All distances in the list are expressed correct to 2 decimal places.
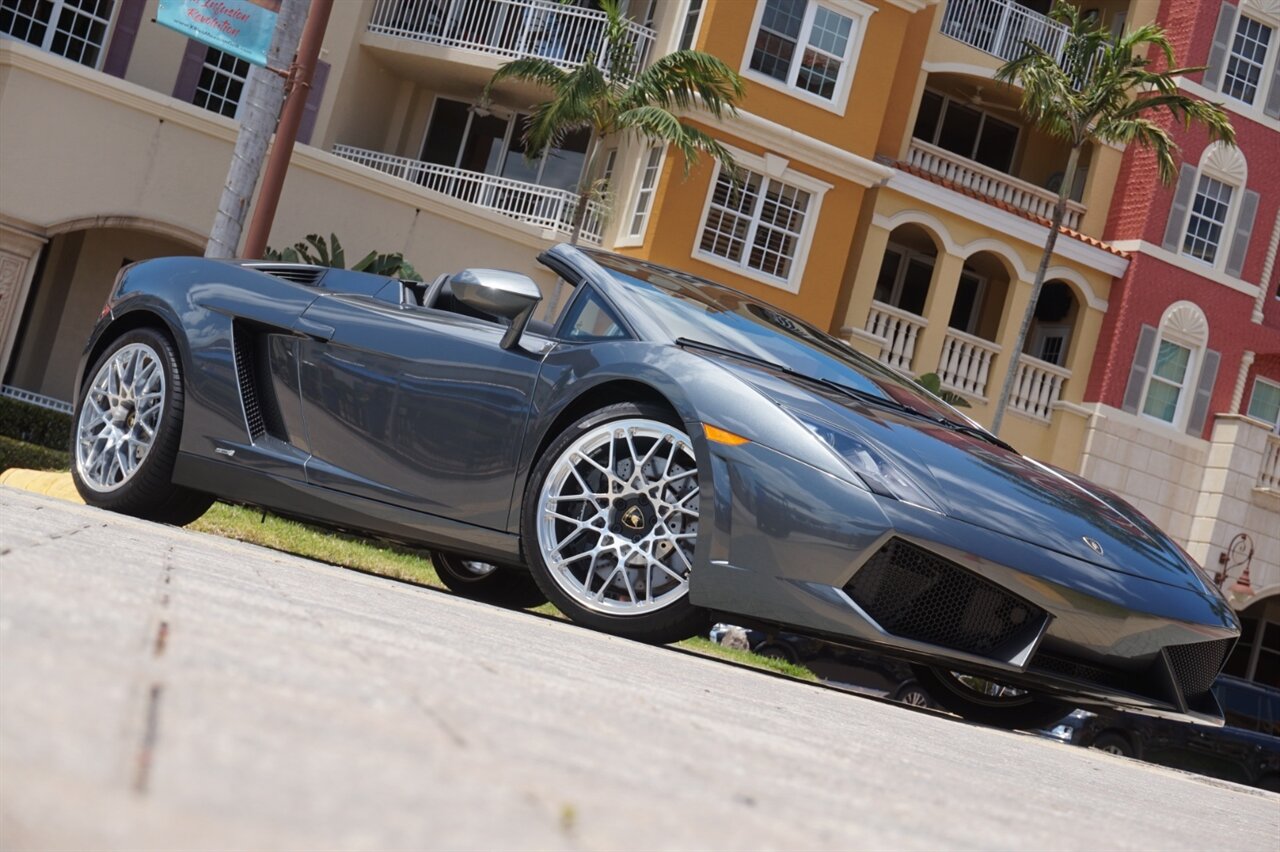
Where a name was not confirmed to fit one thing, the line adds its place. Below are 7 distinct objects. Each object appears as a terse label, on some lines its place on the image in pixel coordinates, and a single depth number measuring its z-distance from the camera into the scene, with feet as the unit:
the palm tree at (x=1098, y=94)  66.10
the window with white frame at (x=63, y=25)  65.98
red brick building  83.05
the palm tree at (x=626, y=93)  60.90
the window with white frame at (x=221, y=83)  70.54
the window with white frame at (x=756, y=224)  71.67
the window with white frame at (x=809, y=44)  72.33
